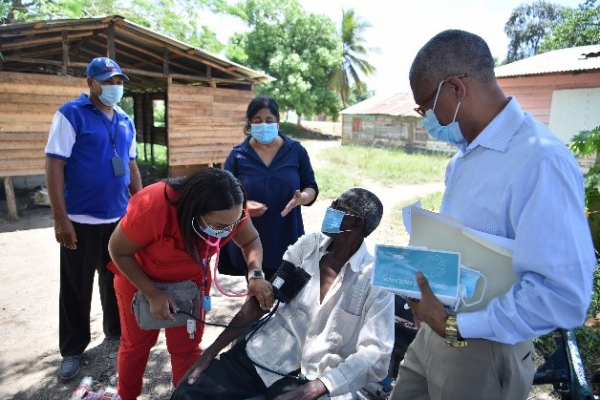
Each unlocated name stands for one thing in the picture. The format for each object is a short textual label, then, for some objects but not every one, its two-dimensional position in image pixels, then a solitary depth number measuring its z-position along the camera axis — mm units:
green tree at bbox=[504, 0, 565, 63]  25969
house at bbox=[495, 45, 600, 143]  10047
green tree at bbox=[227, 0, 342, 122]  22734
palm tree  27391
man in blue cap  2850
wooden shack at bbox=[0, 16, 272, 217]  7016
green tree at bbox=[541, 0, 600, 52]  16797
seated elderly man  1966
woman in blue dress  3082
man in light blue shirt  1097
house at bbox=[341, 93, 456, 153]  20281
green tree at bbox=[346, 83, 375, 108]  41662
